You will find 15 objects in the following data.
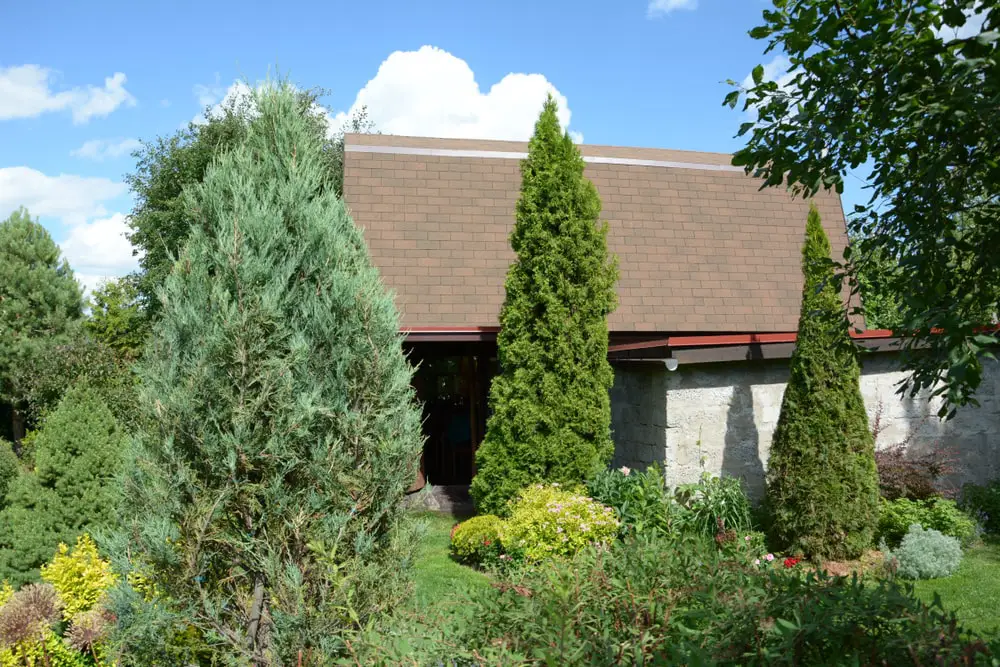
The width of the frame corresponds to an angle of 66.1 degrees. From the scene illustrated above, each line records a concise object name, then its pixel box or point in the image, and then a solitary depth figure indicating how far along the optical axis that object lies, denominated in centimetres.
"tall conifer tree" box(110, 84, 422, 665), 390
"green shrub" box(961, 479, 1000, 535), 952
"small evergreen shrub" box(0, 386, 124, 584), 668
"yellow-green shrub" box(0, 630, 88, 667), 550
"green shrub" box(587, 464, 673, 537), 828
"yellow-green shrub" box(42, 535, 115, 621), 595
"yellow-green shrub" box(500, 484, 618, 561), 783
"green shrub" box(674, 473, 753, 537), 852
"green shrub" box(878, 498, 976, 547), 861
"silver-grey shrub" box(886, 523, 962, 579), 780
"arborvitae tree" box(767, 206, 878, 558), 816
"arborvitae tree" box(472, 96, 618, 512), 950
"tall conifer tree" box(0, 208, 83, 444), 2583
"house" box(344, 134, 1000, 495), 972
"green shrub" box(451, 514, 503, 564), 855
